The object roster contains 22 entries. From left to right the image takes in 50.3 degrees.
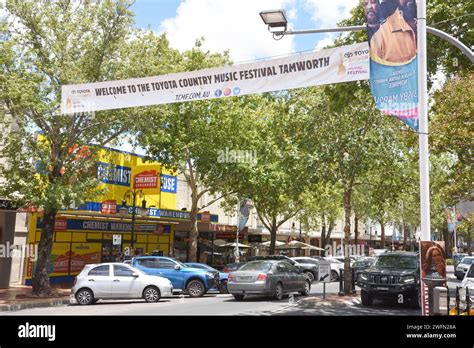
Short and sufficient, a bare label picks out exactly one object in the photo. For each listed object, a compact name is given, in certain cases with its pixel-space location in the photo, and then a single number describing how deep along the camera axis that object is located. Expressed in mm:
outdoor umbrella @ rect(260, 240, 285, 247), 44188
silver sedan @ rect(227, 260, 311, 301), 18281
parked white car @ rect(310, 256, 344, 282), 30594
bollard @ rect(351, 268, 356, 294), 21797
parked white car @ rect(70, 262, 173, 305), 18297
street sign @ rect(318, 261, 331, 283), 19219
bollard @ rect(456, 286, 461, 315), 10323
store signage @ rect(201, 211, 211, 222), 33250
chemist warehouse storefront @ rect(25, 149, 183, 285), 25875
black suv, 16203
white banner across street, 10969
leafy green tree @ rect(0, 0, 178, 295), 19000
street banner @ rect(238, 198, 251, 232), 35906
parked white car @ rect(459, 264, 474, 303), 15197
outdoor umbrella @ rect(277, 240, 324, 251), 42312
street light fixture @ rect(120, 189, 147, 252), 25844
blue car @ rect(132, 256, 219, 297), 21375
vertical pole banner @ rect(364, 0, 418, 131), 9484
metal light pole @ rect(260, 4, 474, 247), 9245
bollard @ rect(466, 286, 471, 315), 10238
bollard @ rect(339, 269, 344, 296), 20406
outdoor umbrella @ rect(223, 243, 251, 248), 37862
